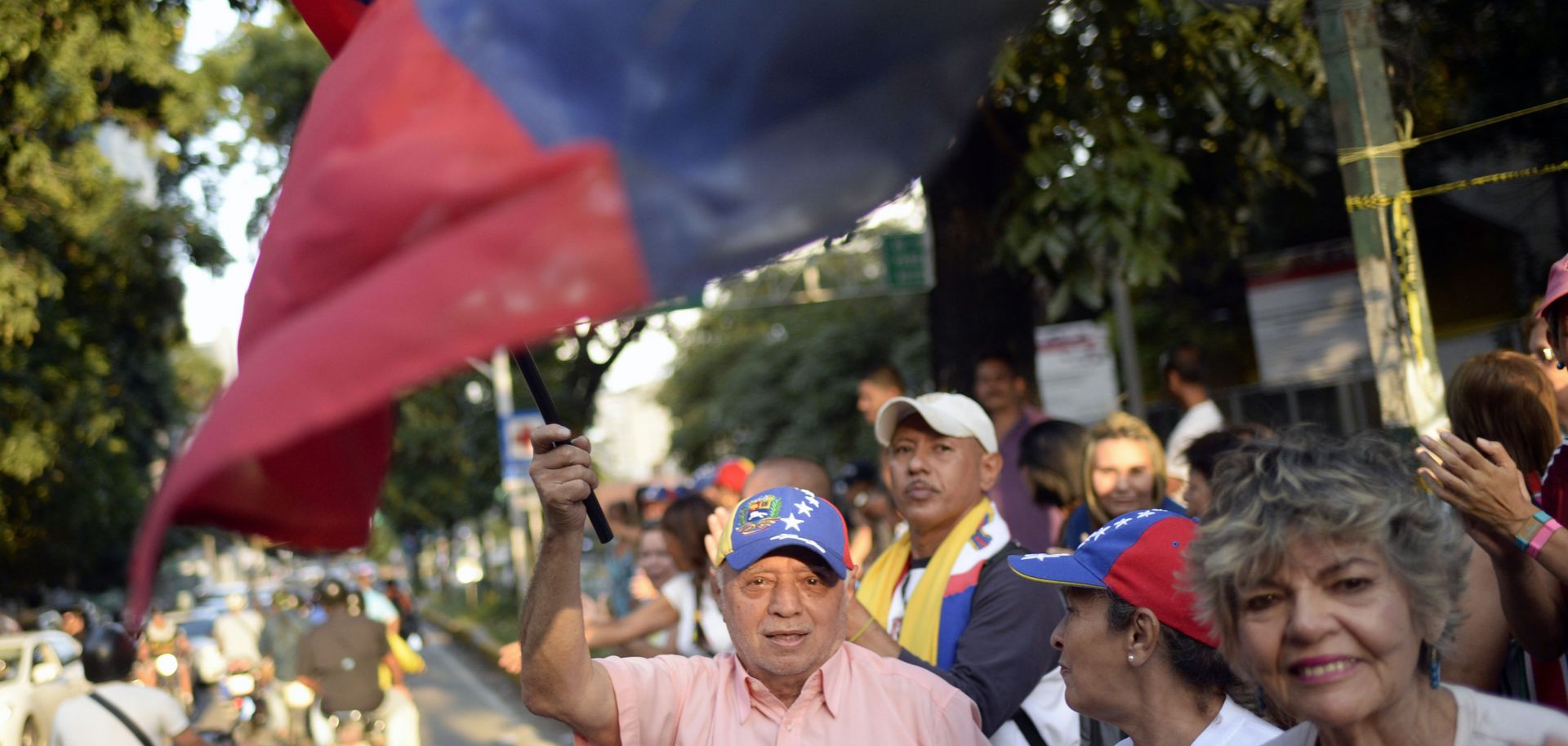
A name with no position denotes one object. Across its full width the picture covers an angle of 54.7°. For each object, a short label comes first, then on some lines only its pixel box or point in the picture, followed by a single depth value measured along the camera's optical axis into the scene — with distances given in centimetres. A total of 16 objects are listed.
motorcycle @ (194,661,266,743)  1598
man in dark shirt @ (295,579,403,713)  1201
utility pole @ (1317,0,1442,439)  507
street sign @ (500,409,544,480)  1652
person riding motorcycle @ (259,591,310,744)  1562
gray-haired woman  209
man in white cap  383
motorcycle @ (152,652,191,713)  1589
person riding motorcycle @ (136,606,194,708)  1309
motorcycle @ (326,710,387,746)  1209
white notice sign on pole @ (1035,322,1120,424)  1368
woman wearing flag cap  296
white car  990
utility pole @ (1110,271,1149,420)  1394
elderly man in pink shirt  332
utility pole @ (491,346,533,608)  1936
